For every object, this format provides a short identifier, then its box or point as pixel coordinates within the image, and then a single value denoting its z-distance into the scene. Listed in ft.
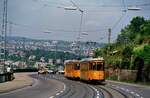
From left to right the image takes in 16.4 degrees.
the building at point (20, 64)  594.86
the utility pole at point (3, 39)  187.10
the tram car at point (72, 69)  238.48
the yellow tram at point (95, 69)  189.26
